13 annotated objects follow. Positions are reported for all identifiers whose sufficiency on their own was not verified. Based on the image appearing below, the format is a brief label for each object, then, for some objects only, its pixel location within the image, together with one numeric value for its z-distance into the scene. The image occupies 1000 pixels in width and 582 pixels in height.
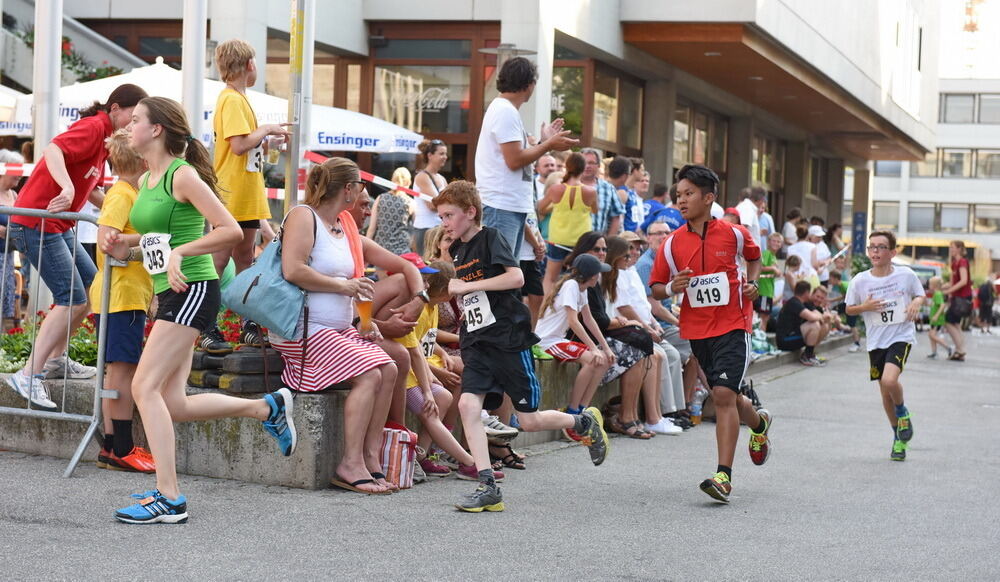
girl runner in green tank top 11.96
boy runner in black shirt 14.26
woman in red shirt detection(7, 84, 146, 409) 15.25
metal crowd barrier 14.23
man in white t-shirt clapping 17.78
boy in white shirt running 20.42
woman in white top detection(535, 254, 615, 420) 20.07
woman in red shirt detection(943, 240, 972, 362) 48.46
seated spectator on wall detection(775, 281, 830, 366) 36.98
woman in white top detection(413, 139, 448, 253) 26.42
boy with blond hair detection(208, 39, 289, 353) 16.19
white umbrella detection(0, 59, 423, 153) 27.33
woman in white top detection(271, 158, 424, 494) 13.97
